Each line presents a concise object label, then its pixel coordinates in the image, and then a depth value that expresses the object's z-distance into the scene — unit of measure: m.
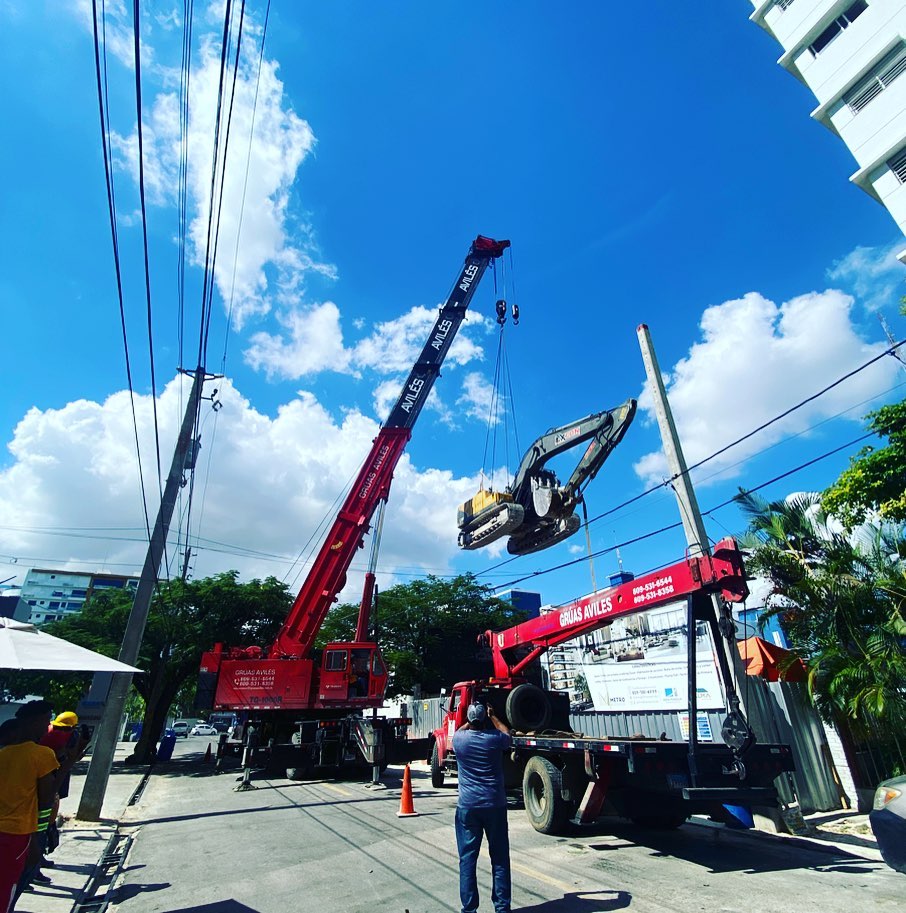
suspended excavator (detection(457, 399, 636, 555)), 12.37
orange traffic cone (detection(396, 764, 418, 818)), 9.46
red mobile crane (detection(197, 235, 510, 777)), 15.63
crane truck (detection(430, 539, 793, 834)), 6.57
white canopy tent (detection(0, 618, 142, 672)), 4.64
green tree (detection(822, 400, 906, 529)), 12.12
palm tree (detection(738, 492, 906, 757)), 8.59
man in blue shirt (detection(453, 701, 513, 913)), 4.27
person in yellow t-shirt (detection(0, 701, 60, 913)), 3.75
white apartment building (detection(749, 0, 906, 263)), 21.48
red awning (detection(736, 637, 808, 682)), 10.20
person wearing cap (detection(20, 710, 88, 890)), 5.70
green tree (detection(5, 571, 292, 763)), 23.00
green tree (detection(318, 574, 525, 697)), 33.69
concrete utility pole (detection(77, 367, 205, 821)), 9.50
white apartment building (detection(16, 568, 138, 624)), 98.44
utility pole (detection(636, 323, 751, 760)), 6.88
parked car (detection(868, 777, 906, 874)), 4.60
